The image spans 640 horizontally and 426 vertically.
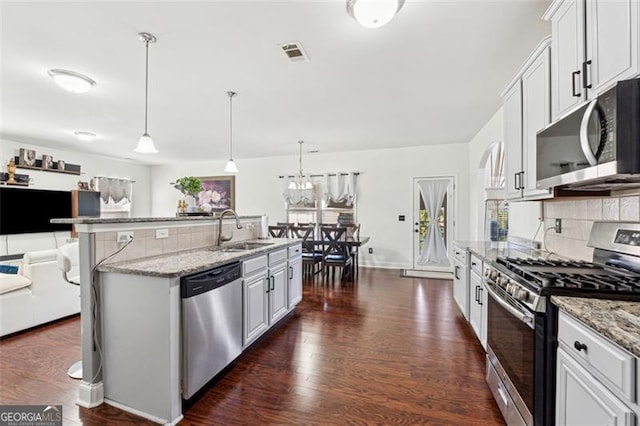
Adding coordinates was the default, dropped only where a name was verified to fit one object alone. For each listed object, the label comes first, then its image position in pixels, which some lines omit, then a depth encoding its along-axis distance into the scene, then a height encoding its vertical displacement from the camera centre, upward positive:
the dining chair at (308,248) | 4.96 -0.66
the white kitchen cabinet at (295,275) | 3.23 -0.75
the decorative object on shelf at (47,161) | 5.85 +1.01
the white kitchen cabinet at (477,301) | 2.36 -0.78
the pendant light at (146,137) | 2.24 +0.67
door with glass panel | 5.88 -0.21
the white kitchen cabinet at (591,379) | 0.86 -0.57
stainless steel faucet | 2.92 -0.17
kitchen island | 1.69 -0.67
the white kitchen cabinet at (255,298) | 2.36 -0.75
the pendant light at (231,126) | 3.53 +1.33
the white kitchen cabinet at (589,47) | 1.24 +0.83
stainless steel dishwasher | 1.76 -0.76
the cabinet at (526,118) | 1.97 +0.74
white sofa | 2.74 -0.87
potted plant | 3.00 +0.26
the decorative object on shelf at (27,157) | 5.55 +1.04
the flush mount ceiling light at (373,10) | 1.67 +1.20
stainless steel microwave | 1.14 +0.32
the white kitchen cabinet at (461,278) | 2.89 -0.72
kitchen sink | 2.91 -0.36
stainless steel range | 1.26 -0.46
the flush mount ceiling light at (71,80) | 2.80 +1.29
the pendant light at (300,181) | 5.79 +0.71
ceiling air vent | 2.34 +1.36
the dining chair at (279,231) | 5.43 -0.37
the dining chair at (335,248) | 4.86 -0.64
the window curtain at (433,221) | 5.94 -0.19
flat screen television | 5.29 +0.03
